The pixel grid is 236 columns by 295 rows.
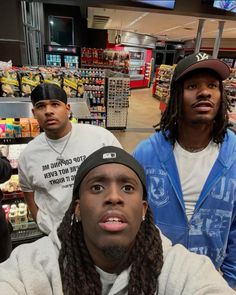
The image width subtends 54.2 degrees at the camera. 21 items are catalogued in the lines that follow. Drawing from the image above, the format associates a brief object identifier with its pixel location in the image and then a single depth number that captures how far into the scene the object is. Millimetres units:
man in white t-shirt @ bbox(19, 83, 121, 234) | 1650
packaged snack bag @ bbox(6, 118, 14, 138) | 2258
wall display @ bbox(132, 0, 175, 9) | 4742
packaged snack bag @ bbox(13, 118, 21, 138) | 2285
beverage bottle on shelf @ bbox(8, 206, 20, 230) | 2344
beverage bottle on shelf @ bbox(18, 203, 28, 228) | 2363
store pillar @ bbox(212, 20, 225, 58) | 5964
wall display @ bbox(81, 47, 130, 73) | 8882
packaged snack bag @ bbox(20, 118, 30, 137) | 2295
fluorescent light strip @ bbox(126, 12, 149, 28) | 6740
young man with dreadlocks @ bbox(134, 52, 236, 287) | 1165
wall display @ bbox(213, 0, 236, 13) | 4688
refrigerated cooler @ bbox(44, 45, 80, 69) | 7195
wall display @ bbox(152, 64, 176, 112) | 11677
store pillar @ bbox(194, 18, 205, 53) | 5957
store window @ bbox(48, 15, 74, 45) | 9773
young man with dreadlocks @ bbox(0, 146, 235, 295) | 838
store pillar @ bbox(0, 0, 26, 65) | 4273
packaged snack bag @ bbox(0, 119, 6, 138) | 2235
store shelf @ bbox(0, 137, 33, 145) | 2276
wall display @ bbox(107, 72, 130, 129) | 6777
